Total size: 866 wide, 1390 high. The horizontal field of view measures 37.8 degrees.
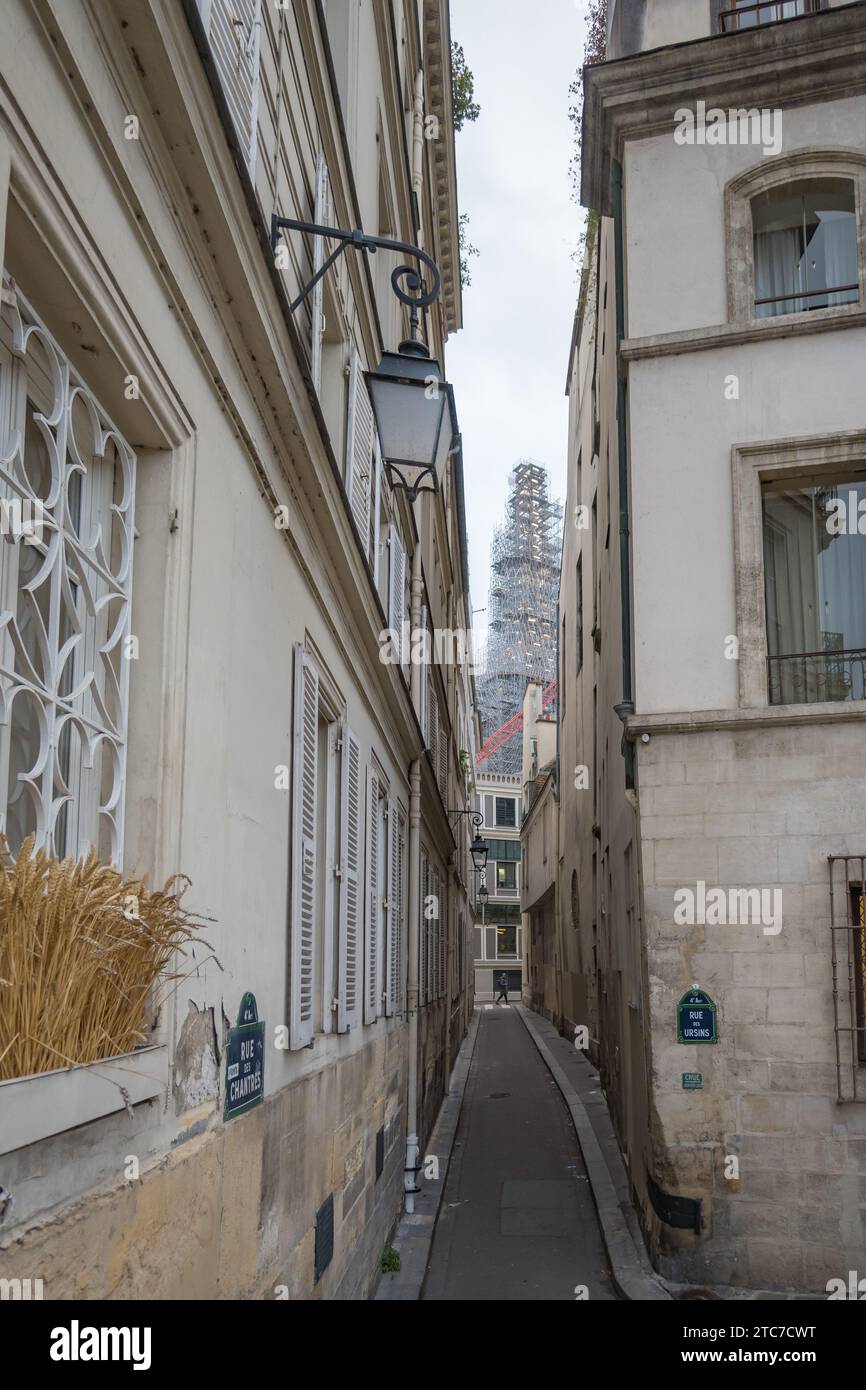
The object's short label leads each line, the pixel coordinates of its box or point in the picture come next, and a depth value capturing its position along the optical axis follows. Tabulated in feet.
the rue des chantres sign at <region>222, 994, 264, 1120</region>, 13.58
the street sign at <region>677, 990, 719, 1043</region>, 30.99
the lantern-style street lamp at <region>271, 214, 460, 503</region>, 18.83
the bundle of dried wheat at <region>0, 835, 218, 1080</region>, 7.88
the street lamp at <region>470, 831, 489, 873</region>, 91.75
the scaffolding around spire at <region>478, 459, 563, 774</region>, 350.02
